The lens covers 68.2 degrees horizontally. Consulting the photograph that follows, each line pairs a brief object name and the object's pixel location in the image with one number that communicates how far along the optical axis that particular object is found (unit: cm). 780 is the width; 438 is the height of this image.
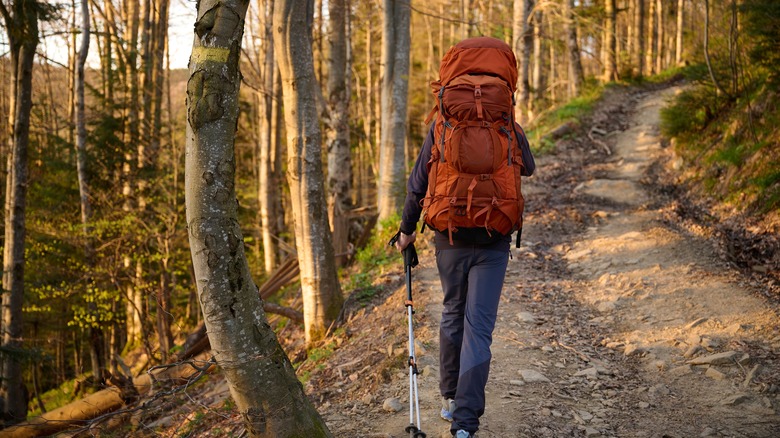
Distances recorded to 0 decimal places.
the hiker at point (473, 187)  331
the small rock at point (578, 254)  795
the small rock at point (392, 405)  446
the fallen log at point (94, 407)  777
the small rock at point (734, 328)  510
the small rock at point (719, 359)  464
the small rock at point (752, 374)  436
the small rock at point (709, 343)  492
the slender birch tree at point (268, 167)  1622
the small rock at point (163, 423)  645
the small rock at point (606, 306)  626
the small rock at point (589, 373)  486
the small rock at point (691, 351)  492
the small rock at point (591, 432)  398
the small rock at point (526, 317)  596
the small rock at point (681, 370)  472
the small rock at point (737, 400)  416
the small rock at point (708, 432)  384
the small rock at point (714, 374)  450
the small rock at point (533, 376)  474
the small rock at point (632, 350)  523
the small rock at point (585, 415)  420
